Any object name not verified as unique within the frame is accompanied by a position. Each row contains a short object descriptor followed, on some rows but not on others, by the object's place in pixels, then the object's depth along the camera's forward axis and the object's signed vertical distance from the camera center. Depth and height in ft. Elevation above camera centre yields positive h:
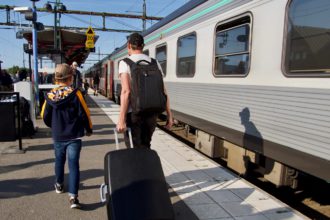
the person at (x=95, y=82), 81.97 -1.83
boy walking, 12.30 -1.67
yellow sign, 44.05 +4.69
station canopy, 38.52 +4.81
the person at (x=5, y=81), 40.32 -1.06
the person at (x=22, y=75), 52.13 -0.33
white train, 12.00 -0.19
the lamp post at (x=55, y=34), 43.42 +5.19
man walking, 11.60 -1.34
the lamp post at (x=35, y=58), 33.52 +1.56
